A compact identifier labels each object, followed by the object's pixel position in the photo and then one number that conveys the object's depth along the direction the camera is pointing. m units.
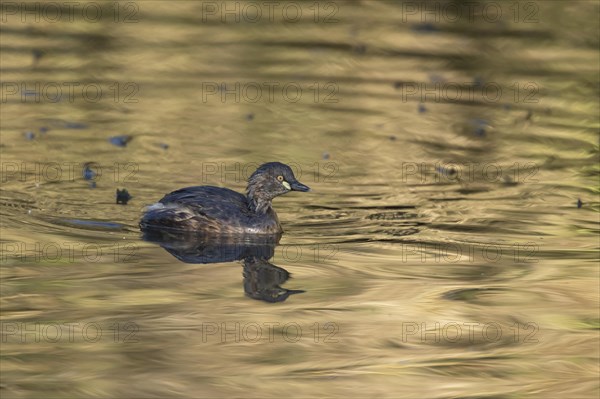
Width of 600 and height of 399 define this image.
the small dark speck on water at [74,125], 16.31
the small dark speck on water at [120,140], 15.58
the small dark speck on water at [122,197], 13.47
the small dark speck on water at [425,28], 22.61
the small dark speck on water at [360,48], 21.23
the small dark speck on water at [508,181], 14.73
